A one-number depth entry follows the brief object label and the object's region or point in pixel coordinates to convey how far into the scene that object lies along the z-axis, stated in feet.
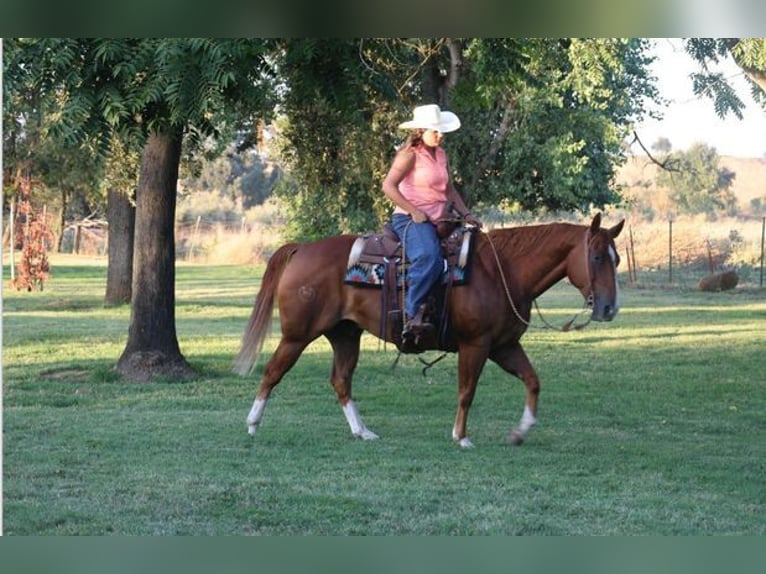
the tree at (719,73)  44.80
